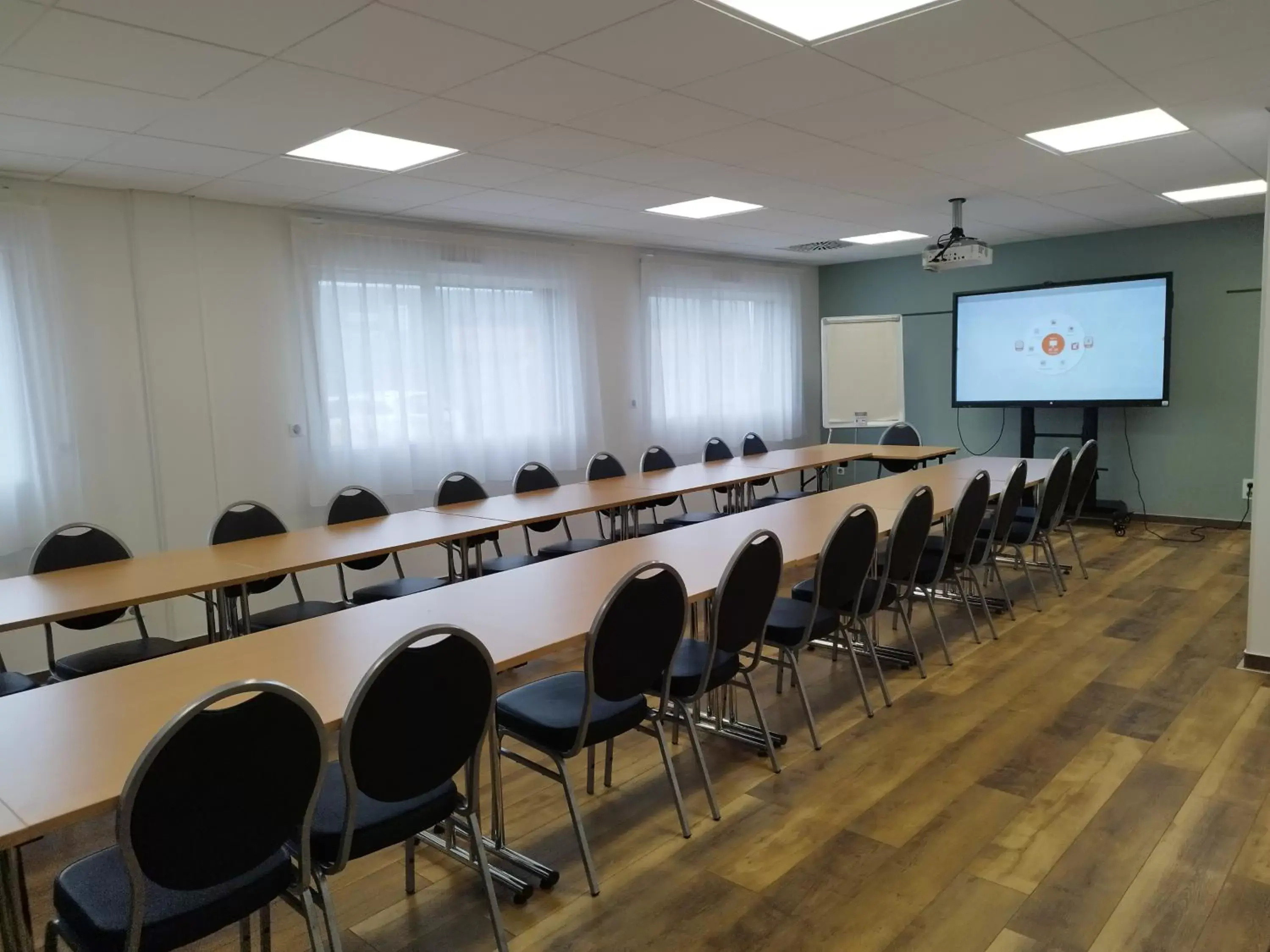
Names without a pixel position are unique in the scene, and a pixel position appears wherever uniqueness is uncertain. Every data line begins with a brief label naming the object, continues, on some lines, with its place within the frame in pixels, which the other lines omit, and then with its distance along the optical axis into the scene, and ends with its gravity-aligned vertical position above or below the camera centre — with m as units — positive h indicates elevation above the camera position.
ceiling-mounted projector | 5.91 +0.79
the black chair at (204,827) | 1.51 -0.81
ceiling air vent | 7.83 +1.16
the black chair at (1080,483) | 5.55 -0.83
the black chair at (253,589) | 3.72 -0.89
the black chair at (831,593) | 3.30 -0.90
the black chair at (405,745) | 1.81 -0.80
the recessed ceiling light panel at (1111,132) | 4.02 +1.12
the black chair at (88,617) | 3.32 -0.81
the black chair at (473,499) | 4.54 -0.67
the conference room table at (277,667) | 1.64 -0.72
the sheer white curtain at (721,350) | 7.82 +0.24
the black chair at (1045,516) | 5.10 -0.97
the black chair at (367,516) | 4.20 -0.69
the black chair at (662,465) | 5.89 -0.65
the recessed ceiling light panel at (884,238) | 7.32 +1.14
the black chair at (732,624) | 2.75 -0.83
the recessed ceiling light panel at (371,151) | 3.93 +1.16
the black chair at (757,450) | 6.85 -0.64
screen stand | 7.25 -0.86
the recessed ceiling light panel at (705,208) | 5.77 +1.17
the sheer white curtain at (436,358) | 5.57 +0.21
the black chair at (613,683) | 2.36 -0.88
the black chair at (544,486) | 4.97 -0.67
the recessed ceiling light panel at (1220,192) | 5.66 +1.11
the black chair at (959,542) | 4.18 -0.90
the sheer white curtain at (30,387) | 4.32 +0.10
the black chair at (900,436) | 7.69 -0.63
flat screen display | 7.18 +0.14
